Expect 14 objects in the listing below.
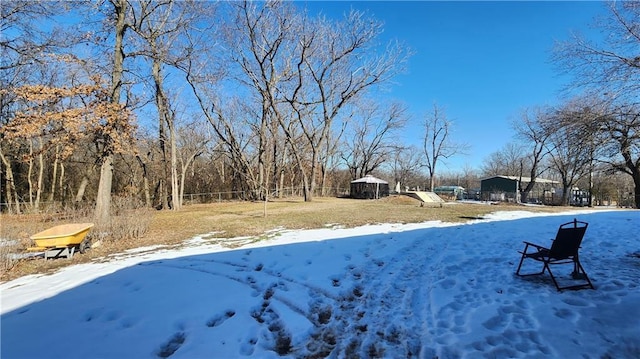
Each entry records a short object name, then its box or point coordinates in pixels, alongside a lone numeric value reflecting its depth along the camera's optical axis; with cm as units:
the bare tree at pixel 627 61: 632
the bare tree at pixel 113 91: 1091
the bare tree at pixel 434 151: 4353
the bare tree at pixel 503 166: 5653
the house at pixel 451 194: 3572
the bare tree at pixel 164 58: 1326
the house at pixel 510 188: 3638
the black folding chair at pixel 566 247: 412
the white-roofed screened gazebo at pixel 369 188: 3216
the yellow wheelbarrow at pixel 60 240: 601
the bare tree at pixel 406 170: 5325
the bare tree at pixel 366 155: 4014
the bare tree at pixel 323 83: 2216
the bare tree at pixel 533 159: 3422
